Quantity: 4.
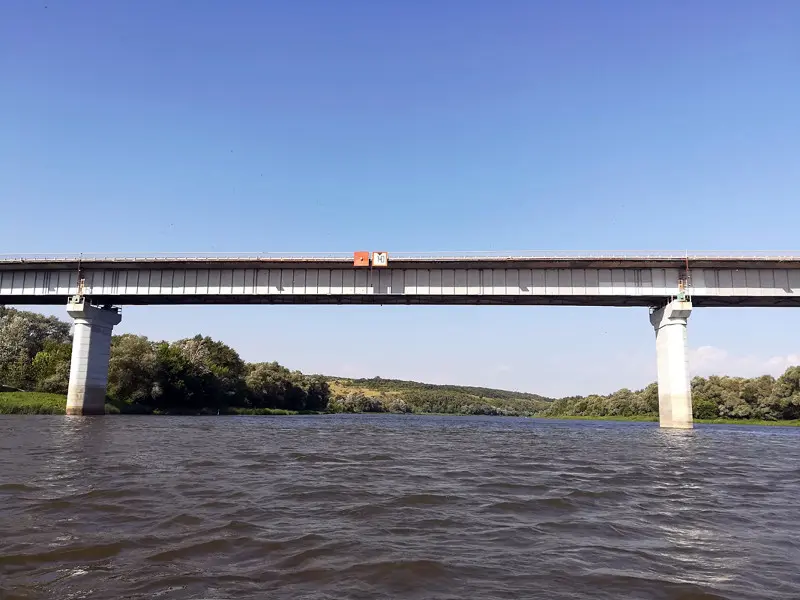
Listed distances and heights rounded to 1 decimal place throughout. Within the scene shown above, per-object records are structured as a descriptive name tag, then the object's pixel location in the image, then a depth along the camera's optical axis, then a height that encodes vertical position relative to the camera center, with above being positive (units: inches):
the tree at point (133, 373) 2765.7 +29.0
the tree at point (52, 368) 2657.5 +46.3
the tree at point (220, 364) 3444.9 +113.7
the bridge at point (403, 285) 2028.8 +395.2
